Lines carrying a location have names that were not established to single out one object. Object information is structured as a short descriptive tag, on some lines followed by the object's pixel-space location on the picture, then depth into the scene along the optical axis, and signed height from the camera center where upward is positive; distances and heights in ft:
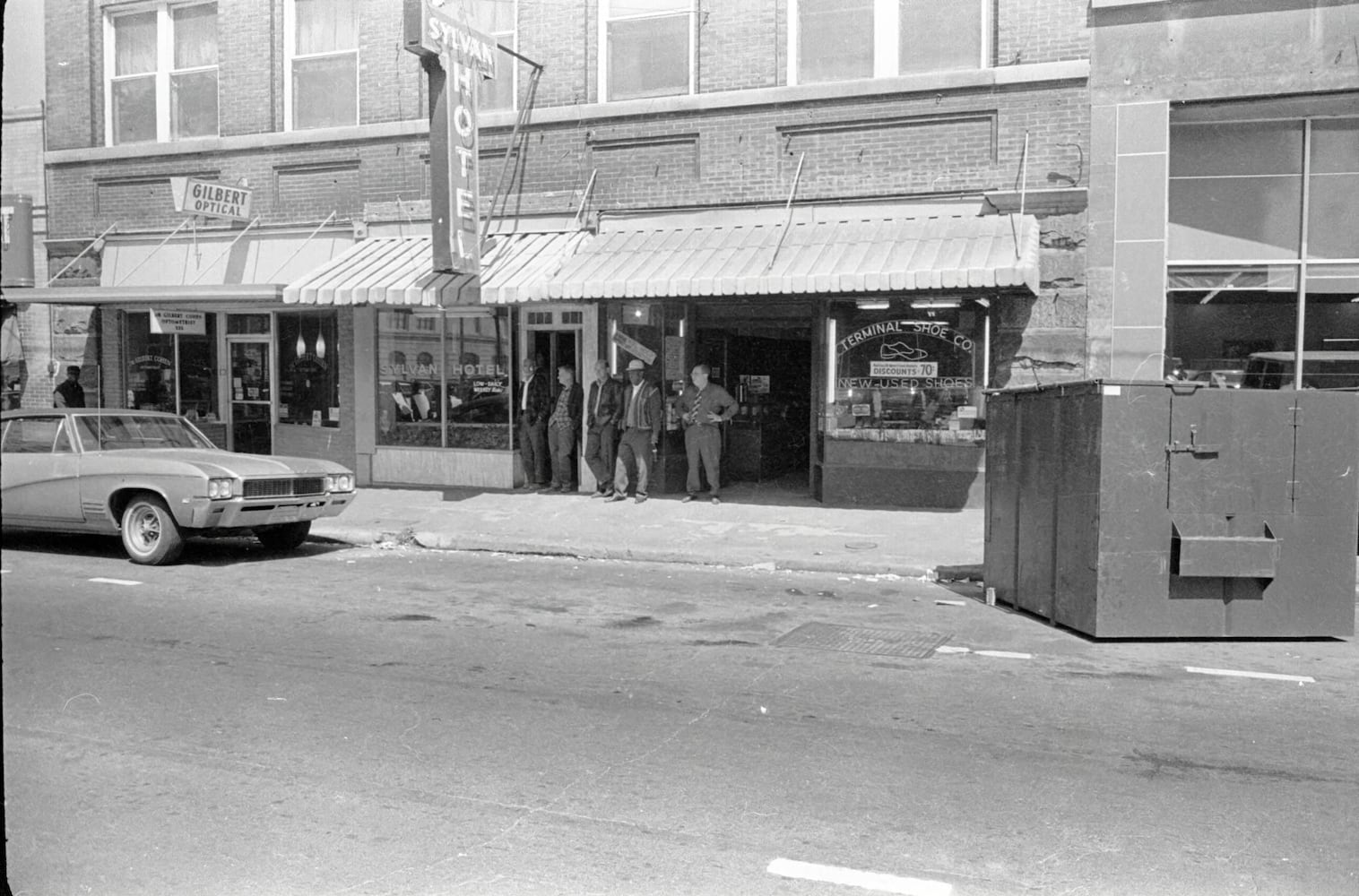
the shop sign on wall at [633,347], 49.03 +1.80
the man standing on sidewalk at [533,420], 50.78 -1.43
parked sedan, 33.37 -3.01
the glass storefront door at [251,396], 58.49 -0.58
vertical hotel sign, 44.19 +9.93
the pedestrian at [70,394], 57.72 -0.57
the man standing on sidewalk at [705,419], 46.47 -1.20
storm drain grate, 24.77 -5.57
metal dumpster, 25.18 -2.57
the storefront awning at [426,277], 45.93 +4.57
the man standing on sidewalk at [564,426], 49.73 -1.66
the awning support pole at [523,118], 49.90 +11.77
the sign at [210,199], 52.03 +8.63
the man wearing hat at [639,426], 46.78 -1.50
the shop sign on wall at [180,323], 57.06 +3.13
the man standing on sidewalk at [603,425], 47.78 -1.53
